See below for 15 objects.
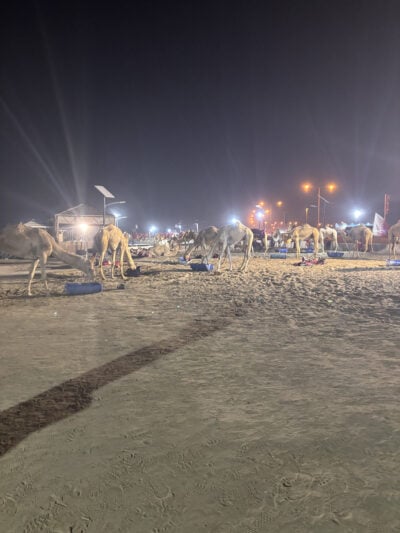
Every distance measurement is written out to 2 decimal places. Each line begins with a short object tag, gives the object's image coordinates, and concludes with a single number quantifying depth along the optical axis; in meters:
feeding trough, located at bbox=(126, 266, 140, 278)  16.48
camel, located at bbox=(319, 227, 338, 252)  31.70
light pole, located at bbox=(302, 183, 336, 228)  43.74
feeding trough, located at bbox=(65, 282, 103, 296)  11.78
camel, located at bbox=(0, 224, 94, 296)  13.14
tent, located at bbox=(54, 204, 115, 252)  38.50
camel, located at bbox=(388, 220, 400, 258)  22.06
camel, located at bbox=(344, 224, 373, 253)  28.06
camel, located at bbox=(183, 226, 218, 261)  20.81
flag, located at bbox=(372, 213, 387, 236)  39.28
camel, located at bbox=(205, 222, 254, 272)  18.94
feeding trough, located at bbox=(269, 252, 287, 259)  26.45
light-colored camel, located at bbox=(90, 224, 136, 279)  15.62
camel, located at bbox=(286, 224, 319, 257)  26.64
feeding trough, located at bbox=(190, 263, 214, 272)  17.91
